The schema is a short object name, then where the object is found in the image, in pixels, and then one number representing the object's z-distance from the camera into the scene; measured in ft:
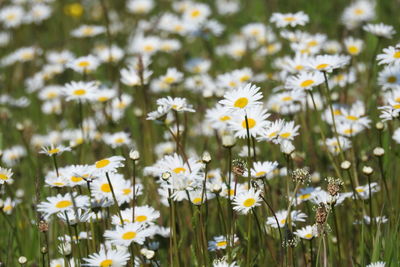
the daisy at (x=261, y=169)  16.83
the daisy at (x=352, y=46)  26.17
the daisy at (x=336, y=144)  20.66
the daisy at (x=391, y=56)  19.26
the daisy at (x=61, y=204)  15.42
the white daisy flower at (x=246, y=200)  15.05
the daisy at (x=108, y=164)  15.46
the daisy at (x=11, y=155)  27.32
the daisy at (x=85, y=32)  35.27
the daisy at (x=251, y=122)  17.06
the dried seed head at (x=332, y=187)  14.14
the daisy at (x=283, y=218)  16.68
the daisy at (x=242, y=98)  15.98
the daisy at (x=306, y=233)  15.99
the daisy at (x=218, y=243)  16.57
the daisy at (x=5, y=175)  16.47
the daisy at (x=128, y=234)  13.80
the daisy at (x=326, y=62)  19.11
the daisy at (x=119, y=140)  23.65
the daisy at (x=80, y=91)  23.91
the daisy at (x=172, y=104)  17.52
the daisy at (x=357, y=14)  34.78
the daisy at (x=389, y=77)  21.72
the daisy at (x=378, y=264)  14.14
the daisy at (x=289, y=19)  24.31
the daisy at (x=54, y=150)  17.72
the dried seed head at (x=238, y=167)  14.46
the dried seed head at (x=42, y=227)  14.42
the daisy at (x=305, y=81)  19.70
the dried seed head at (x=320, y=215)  13.84
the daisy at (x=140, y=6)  44.57
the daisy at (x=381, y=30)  24.20
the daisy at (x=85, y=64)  27.25
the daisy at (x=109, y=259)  13.51
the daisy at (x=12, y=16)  43.06
